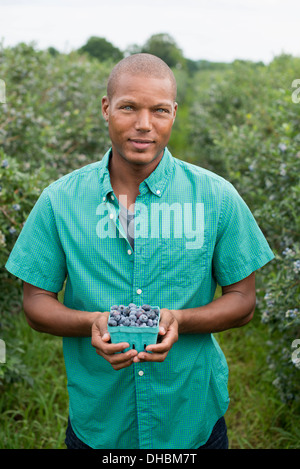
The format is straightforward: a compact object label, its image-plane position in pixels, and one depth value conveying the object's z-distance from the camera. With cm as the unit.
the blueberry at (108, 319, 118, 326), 137
